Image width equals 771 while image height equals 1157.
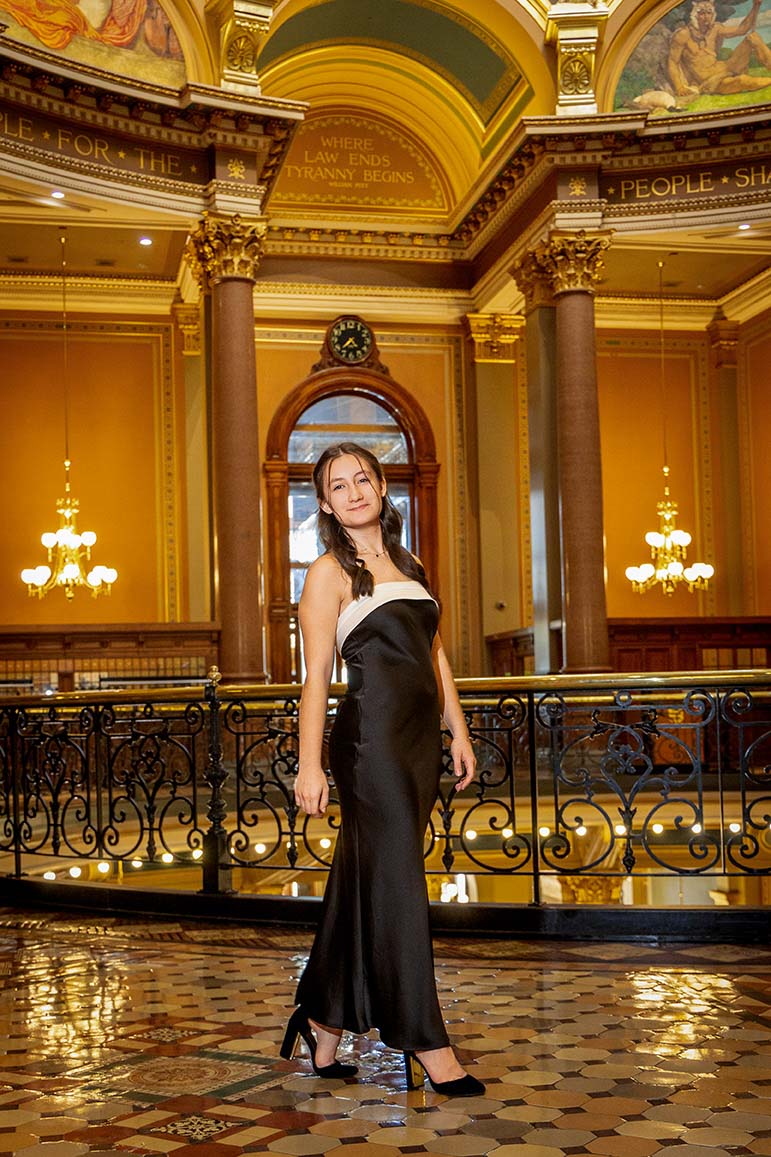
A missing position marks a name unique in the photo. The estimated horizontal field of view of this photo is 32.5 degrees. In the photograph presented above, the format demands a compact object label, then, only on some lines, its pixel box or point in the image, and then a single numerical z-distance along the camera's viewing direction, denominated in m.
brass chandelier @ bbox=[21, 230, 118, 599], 15.34
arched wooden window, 17.69
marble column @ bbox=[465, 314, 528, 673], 18.05
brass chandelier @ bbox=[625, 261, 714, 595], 16.77
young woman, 3.60
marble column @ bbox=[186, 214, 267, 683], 13.38
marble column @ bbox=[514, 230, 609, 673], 14.23
